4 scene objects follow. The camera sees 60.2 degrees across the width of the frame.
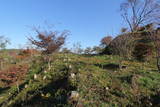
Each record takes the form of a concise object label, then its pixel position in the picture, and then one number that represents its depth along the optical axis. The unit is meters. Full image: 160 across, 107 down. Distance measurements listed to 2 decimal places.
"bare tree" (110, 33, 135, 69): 8.78
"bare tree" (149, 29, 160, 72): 7.03
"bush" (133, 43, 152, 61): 10.93
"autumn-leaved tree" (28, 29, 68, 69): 8.78
